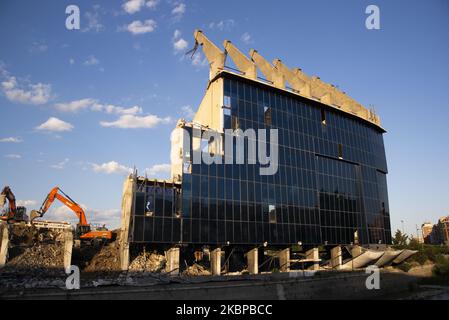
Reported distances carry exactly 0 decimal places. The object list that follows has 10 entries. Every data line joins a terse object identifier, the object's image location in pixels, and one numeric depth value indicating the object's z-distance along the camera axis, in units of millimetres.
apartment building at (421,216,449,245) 132625
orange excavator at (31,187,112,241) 41900
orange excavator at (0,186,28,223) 40069
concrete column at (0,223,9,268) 34881
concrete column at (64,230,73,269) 36625
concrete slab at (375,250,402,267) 50844
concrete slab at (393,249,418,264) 53447
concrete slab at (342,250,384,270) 49000
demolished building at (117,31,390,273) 38875
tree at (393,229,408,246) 87550
